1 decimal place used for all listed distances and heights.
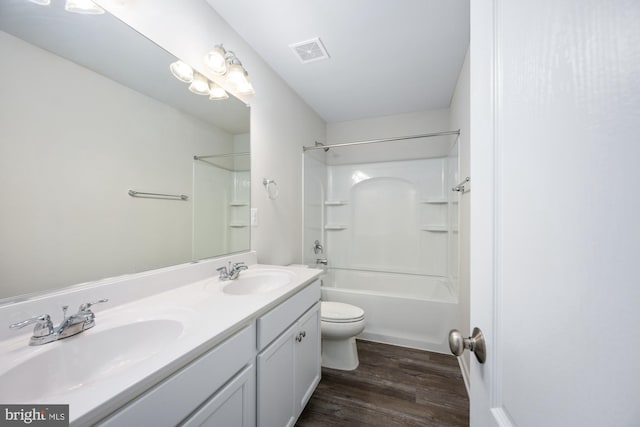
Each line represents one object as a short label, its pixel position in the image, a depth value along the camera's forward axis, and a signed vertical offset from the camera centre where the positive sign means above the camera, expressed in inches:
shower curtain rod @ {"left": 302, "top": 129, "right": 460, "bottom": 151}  85.7 +30.5
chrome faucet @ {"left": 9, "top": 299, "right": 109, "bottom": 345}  27.1 -13.6
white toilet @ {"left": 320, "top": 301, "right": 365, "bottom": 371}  74.8 -38.9
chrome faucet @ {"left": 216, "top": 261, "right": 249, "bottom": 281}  54.5 -13.3
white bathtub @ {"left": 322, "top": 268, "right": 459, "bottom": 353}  85.1 -36.9
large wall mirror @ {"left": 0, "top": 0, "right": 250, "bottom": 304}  30.3 +9.9
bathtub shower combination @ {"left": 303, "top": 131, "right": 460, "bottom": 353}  98.0 -3.4
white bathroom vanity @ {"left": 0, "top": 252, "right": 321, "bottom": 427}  22.3 -16.5
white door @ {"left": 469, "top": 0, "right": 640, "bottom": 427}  9.0 +0.2
